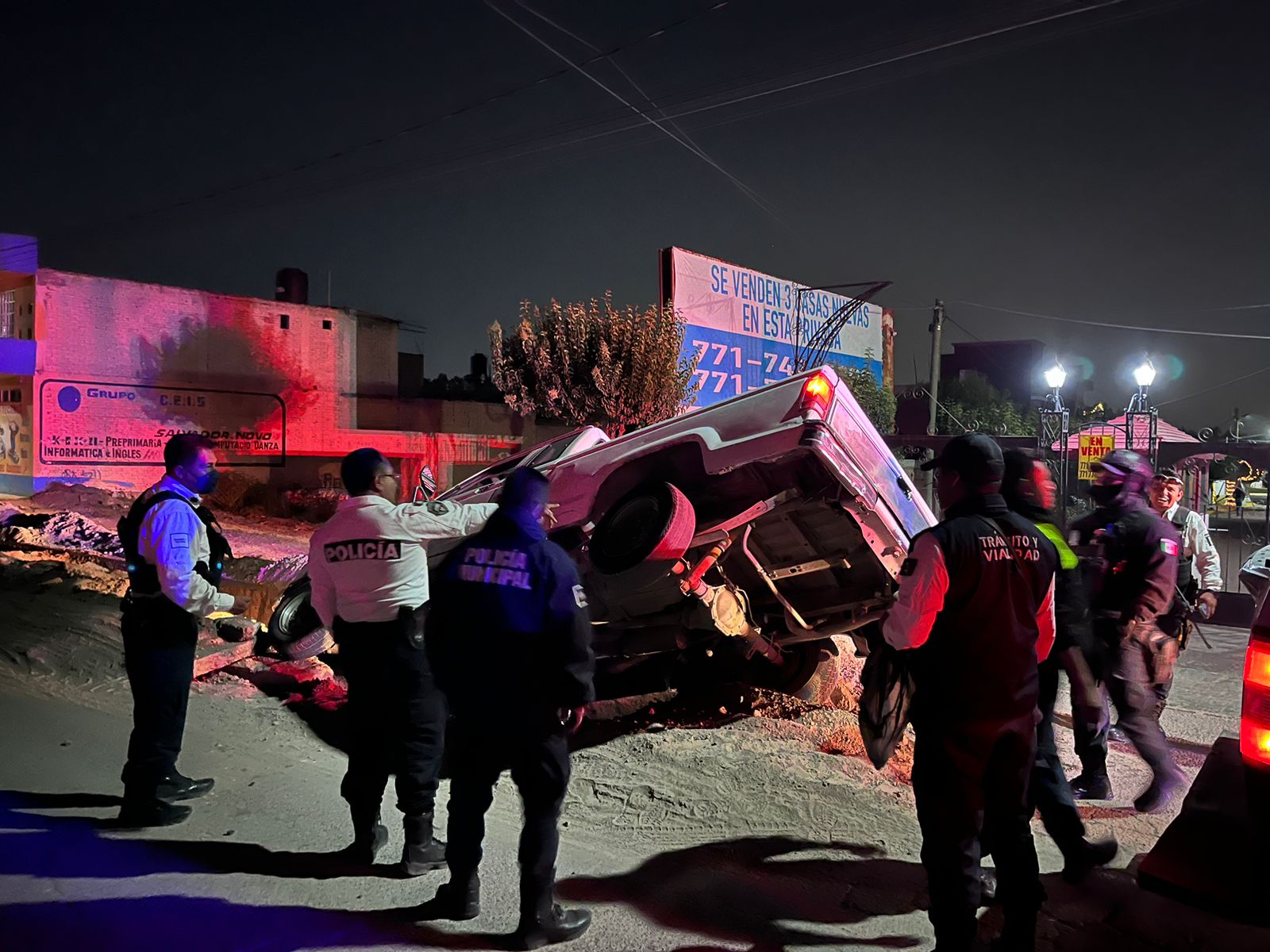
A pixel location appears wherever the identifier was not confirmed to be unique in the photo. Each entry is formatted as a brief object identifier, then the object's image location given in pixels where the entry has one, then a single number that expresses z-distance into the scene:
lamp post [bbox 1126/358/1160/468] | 12.27
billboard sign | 21.72
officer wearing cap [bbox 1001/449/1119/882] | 3.64
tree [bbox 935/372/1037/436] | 34.97
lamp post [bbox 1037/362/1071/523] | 13.55
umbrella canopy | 21.38
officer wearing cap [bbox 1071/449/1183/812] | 4.53
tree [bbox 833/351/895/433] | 27.30
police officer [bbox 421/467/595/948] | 2.96
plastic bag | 2.93
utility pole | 21.16
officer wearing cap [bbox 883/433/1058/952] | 2.80
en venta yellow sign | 15.06
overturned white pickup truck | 4.46
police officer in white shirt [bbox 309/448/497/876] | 3.52
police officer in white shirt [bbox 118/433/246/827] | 3.88
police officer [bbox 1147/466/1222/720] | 5.82
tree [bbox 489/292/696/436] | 21.08
